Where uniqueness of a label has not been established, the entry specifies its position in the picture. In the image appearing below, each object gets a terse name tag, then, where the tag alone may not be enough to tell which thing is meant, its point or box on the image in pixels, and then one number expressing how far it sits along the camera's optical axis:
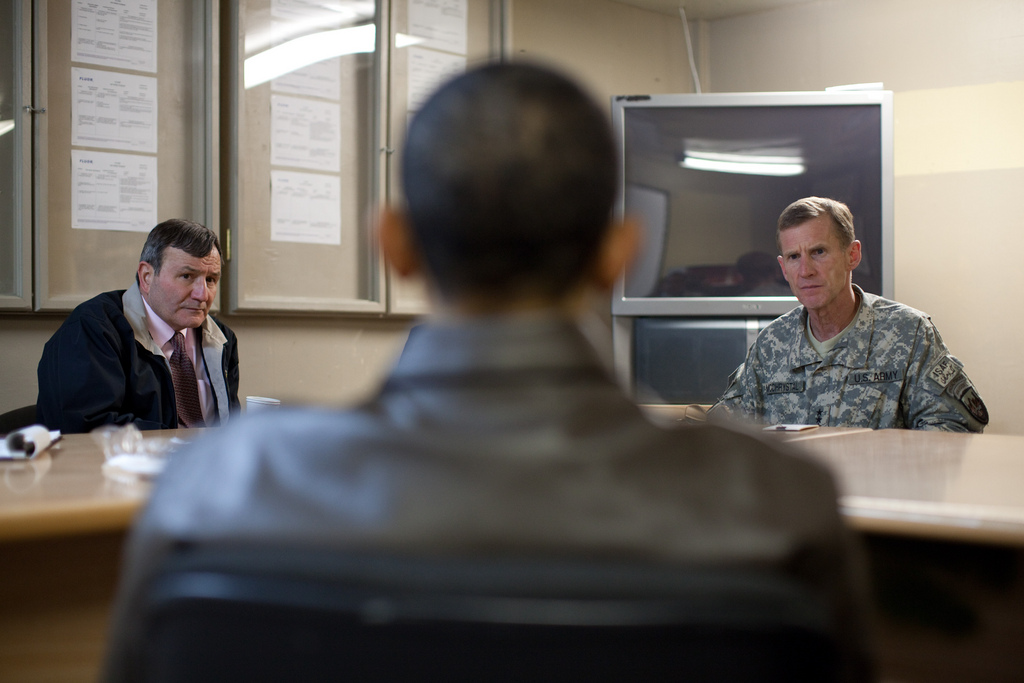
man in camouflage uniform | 2.40
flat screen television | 3.65
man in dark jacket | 2.31
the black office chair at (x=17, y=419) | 2.26
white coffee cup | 1.82
